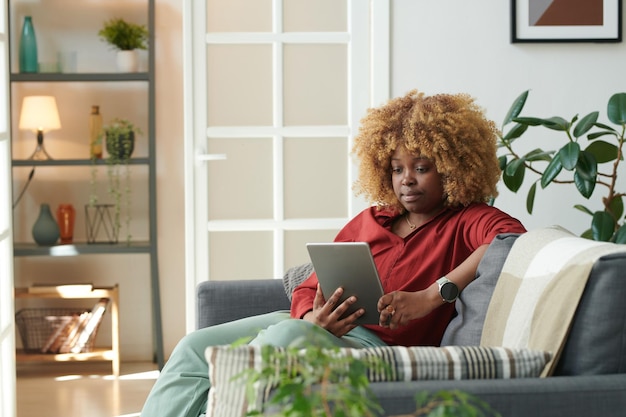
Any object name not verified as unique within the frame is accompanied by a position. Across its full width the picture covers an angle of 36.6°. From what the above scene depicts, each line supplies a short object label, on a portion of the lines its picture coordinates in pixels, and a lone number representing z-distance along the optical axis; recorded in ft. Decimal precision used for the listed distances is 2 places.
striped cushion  4.85
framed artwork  13.56
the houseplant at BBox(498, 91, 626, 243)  11.09
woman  7.61
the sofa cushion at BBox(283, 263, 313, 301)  9.14
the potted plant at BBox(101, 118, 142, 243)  15.30
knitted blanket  5.77
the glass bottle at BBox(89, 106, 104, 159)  15.49
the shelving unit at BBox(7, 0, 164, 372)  15.07
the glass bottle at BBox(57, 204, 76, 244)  15.65
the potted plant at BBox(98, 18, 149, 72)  15.44
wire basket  15.26
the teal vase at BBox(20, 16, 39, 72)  15.25
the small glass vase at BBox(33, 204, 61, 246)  15.31
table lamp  15.29
